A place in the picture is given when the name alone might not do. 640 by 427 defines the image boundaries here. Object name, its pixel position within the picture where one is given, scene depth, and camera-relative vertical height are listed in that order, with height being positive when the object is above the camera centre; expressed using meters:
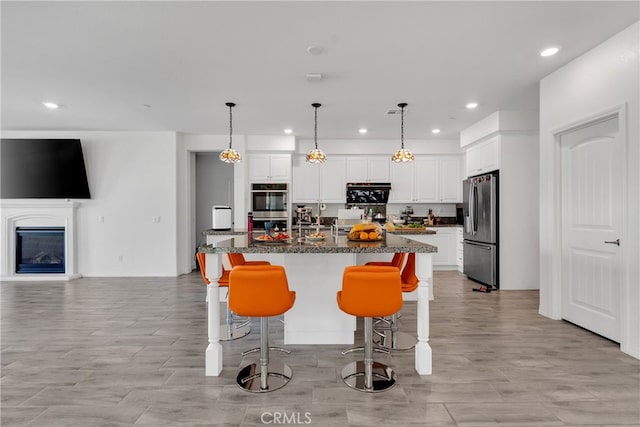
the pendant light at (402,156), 4.73 +0.82
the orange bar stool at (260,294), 2.24 -0.54
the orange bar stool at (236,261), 3.39 -0.47
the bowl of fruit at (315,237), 3.10 -0.22
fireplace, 6.25 -0.36
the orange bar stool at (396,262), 3.35 -0.50
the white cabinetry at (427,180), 7.32 +0.74
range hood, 7.23 +0.50
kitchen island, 3.10 -0.72
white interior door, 3.11 -0.12
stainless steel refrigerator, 5.35 -0.25
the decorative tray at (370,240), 3.03 -0.23
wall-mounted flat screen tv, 6.24 +0.93
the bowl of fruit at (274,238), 3.07 -0.23
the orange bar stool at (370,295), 2.23 -0.55
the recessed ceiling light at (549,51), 3.20 +1.57
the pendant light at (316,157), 4.60 +0.79
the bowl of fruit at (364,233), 3.03 -0.18
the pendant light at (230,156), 4.70 +0.83
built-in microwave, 6.86 +0.28
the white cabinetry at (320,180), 7.31 +0.75
